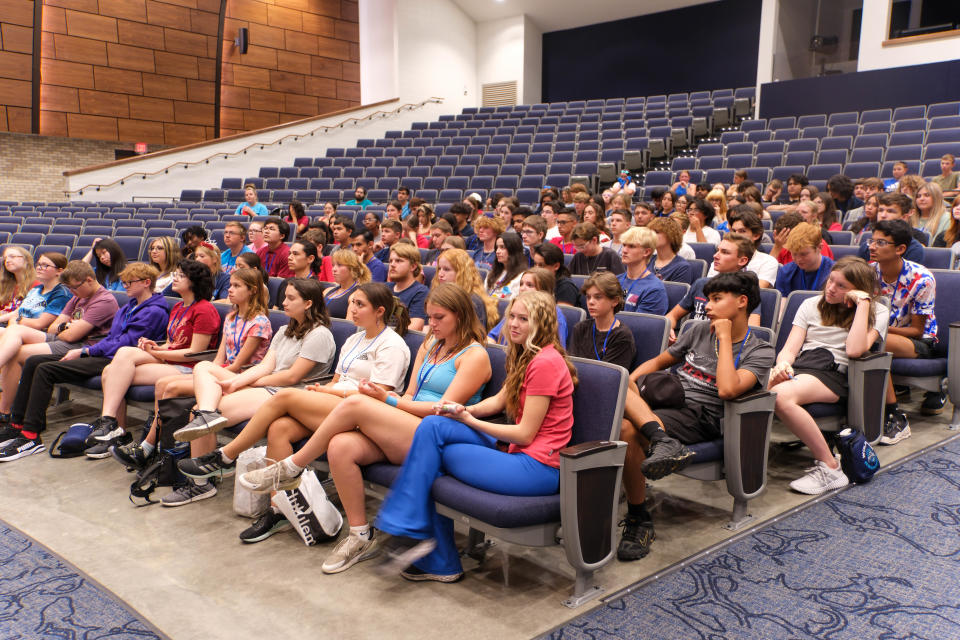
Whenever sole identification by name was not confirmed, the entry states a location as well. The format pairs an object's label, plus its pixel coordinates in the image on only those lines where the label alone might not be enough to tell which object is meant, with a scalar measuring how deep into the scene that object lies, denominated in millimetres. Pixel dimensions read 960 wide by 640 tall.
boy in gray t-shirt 2135
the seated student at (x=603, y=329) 2393
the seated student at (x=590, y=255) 3643
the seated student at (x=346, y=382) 2344
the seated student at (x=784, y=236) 3652
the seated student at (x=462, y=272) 3072
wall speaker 12523
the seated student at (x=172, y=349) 3096
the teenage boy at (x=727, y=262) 2949
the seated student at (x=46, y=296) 3857
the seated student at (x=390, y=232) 4773
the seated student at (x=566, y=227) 4660
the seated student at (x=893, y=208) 3604
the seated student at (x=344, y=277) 3476
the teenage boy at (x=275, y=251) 4562
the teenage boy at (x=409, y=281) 3281
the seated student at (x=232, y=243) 4613
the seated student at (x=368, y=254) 4168
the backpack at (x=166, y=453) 2664
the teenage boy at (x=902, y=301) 2975
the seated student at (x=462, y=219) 5719
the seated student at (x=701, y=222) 4414
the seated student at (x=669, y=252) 3537
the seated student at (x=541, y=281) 2674
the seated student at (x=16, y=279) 4188
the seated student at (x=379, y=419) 2127
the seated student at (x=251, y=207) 8137
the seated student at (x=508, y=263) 3570
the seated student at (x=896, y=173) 5840
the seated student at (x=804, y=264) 3191
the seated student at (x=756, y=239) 3395
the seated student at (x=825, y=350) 2506
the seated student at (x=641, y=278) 3062
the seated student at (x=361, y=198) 8602
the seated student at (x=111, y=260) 4410
